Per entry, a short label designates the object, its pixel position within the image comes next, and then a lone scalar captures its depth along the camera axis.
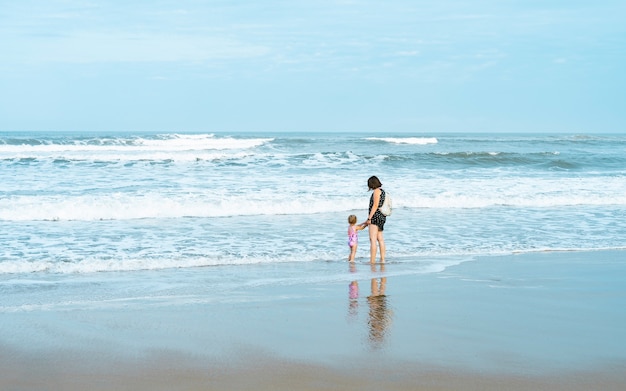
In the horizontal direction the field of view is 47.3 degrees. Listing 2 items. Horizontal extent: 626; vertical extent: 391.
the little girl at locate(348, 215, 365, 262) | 10.46
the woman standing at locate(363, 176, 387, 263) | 10.34
